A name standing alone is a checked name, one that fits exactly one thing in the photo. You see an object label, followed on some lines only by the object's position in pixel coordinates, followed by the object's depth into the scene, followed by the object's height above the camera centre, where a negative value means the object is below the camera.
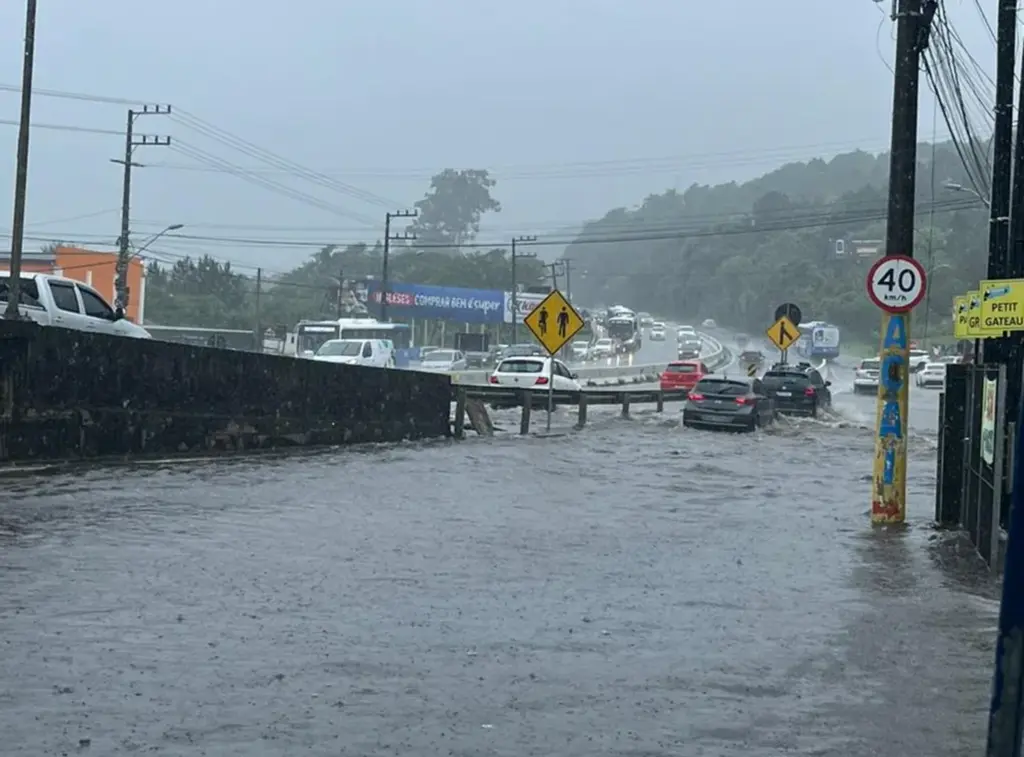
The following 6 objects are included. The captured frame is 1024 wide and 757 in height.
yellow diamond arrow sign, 41.97 +1.86
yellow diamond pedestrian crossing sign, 30.66 +1.37
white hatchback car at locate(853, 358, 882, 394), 60.28 +0.94
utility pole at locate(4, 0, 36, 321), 31.95 +5.13
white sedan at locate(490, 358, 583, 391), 39.09 +0.32
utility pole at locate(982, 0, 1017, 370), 17.83 +3.26
